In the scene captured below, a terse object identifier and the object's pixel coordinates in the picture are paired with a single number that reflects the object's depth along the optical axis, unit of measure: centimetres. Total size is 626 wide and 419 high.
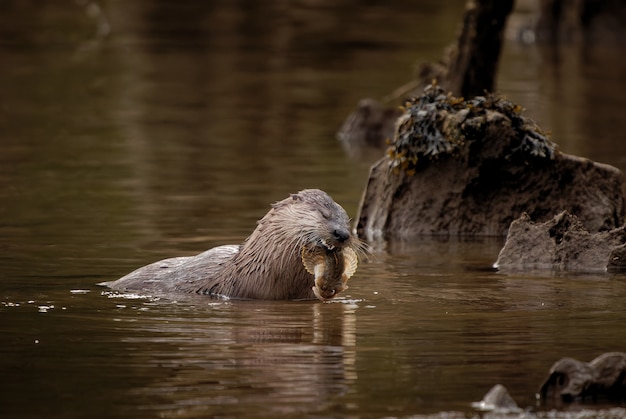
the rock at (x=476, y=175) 1620
